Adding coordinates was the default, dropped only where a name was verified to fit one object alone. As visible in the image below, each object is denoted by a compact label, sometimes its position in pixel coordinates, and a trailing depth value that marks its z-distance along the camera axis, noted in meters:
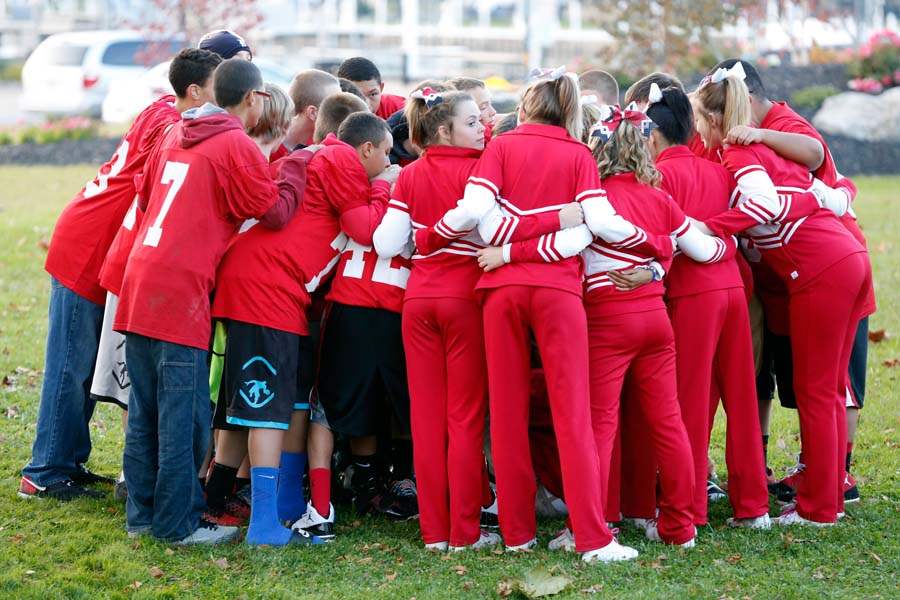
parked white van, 48.69
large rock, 37.16
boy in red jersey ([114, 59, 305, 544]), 9.76
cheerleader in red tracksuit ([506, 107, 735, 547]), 9.73
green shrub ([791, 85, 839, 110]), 38.81
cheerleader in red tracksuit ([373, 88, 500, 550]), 9.88
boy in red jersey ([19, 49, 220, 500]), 11.10
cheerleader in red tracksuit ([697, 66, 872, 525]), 10.38
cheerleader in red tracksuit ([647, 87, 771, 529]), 10.12
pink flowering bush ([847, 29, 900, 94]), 39.44
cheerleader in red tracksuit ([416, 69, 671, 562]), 9.45
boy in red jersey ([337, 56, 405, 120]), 13.66
